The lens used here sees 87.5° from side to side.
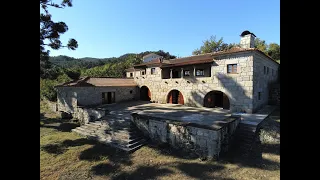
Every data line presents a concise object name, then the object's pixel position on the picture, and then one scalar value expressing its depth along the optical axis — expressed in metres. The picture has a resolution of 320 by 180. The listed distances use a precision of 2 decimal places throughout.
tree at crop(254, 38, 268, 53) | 36.17
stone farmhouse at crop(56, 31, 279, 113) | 15.48
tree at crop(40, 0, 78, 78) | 11.72
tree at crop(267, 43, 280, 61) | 32.66
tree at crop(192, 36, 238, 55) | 38.75
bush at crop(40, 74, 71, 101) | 25.05
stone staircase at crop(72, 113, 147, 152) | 11.07
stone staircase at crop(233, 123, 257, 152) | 10.20
